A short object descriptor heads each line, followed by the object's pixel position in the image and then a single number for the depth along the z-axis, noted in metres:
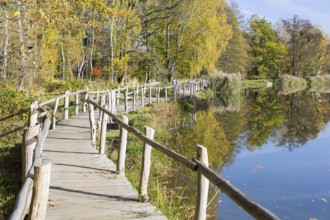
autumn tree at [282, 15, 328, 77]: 64.69
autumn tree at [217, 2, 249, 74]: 53.94
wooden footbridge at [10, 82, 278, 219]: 4.14
